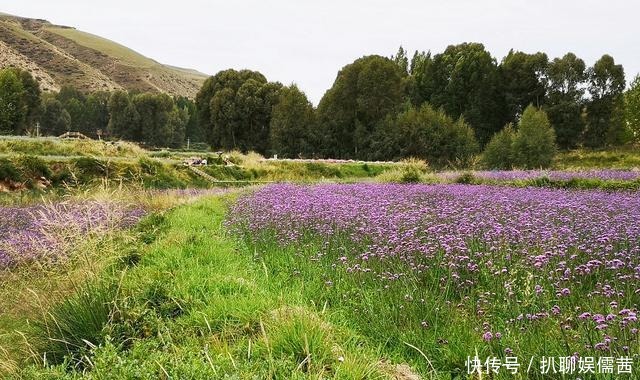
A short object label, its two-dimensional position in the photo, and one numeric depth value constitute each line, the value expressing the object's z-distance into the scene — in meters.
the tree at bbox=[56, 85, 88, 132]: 94.50
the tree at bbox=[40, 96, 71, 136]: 84.44
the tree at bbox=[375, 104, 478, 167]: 41.47
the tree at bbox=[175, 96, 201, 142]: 96.31
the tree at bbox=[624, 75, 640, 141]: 47.88
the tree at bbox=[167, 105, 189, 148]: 82.31
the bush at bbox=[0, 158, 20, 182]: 18.14
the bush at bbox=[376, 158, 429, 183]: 20.38
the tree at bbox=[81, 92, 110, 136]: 95.75
